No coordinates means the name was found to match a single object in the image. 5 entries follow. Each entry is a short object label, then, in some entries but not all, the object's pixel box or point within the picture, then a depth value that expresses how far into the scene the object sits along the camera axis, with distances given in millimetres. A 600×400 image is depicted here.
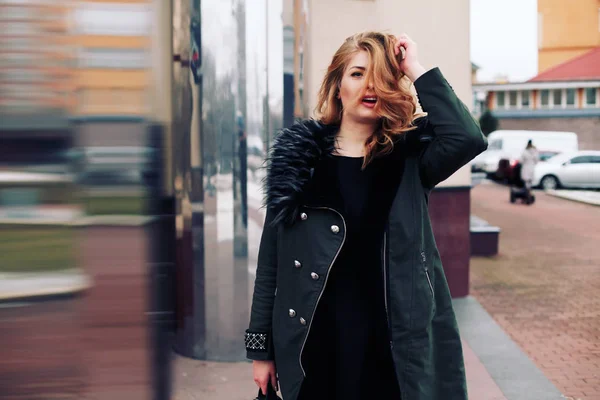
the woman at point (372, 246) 2320
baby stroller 21250
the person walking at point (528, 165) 20828
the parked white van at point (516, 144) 32938
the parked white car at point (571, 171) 26812
